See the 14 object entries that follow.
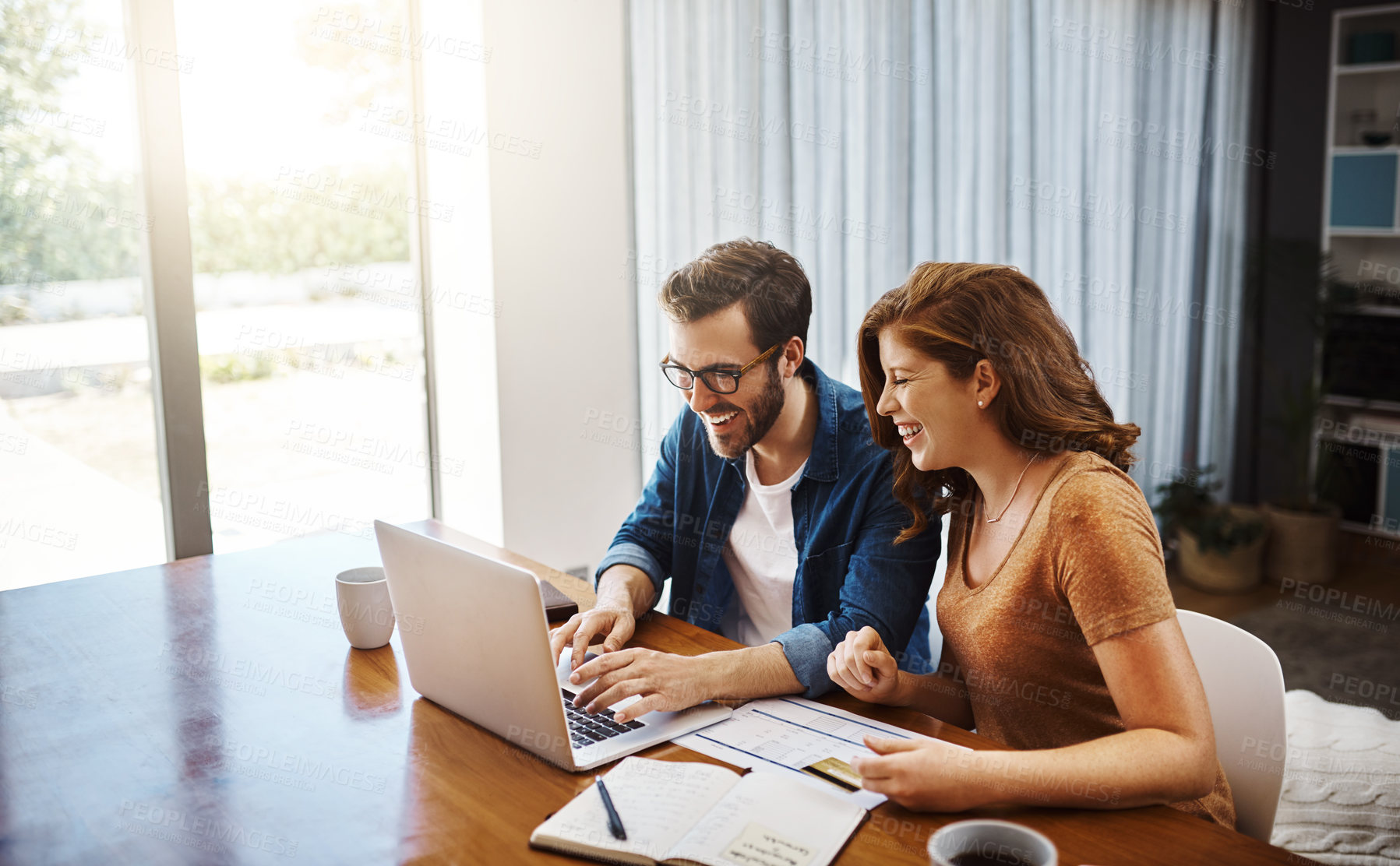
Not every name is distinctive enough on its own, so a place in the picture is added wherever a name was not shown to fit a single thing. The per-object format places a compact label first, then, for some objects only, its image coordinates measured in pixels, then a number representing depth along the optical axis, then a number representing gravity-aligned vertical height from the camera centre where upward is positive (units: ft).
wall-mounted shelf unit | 14.46 -0.38
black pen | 3.56 -1.84
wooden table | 3.63 -1.90
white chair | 4.61 -2.01
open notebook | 3.49 -1.87
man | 5.29 -1.37
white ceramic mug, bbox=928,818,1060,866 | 3.02 -1.64
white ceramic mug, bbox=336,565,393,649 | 5.26 -1.65
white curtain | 10.18 +1.06
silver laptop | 4.02 -1.54
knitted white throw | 6.39 -3.39
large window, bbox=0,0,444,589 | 8.00 -0.06
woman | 4.03 -1.16
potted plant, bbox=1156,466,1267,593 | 14.02 -3.70
